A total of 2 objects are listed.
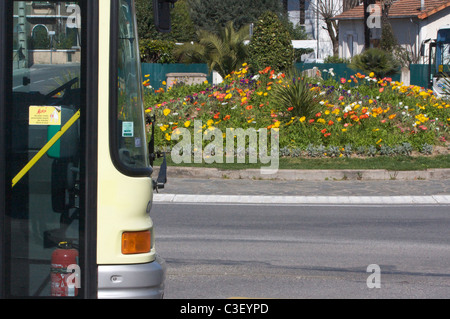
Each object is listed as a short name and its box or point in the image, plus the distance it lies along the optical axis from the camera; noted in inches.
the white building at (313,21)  1968.5
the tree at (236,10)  2041.1
